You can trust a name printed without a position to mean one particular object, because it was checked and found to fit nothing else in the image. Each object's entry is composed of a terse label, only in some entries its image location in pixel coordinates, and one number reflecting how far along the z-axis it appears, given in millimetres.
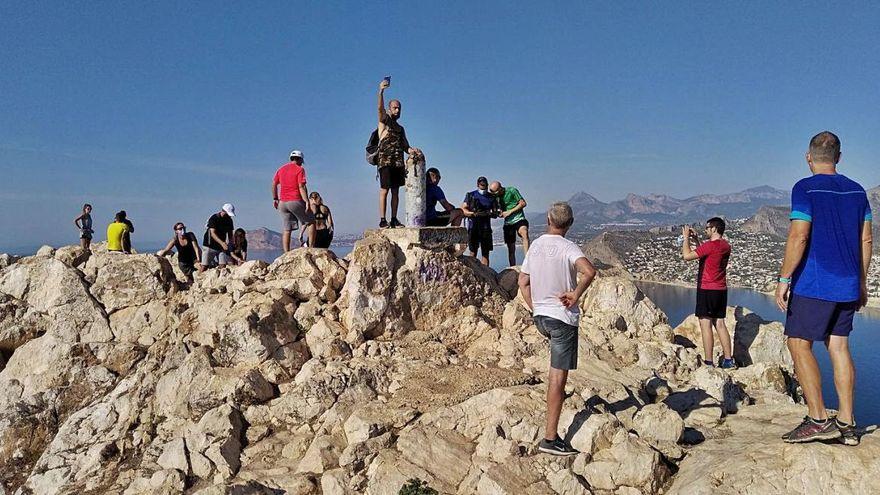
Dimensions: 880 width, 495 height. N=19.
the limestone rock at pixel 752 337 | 10539
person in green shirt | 11758
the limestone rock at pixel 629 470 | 5188
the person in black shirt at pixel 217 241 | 11586
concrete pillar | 10164
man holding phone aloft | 9836
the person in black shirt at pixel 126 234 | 12779
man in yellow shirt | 12578
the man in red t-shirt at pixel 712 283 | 9133
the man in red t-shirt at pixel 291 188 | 10594
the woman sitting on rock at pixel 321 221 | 11820
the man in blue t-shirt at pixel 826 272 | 4641
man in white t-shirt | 5246
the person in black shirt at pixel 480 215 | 11547
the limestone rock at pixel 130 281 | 10438
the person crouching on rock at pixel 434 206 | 10727
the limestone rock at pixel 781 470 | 4590
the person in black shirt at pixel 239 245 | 12470
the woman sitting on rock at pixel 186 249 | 11891
